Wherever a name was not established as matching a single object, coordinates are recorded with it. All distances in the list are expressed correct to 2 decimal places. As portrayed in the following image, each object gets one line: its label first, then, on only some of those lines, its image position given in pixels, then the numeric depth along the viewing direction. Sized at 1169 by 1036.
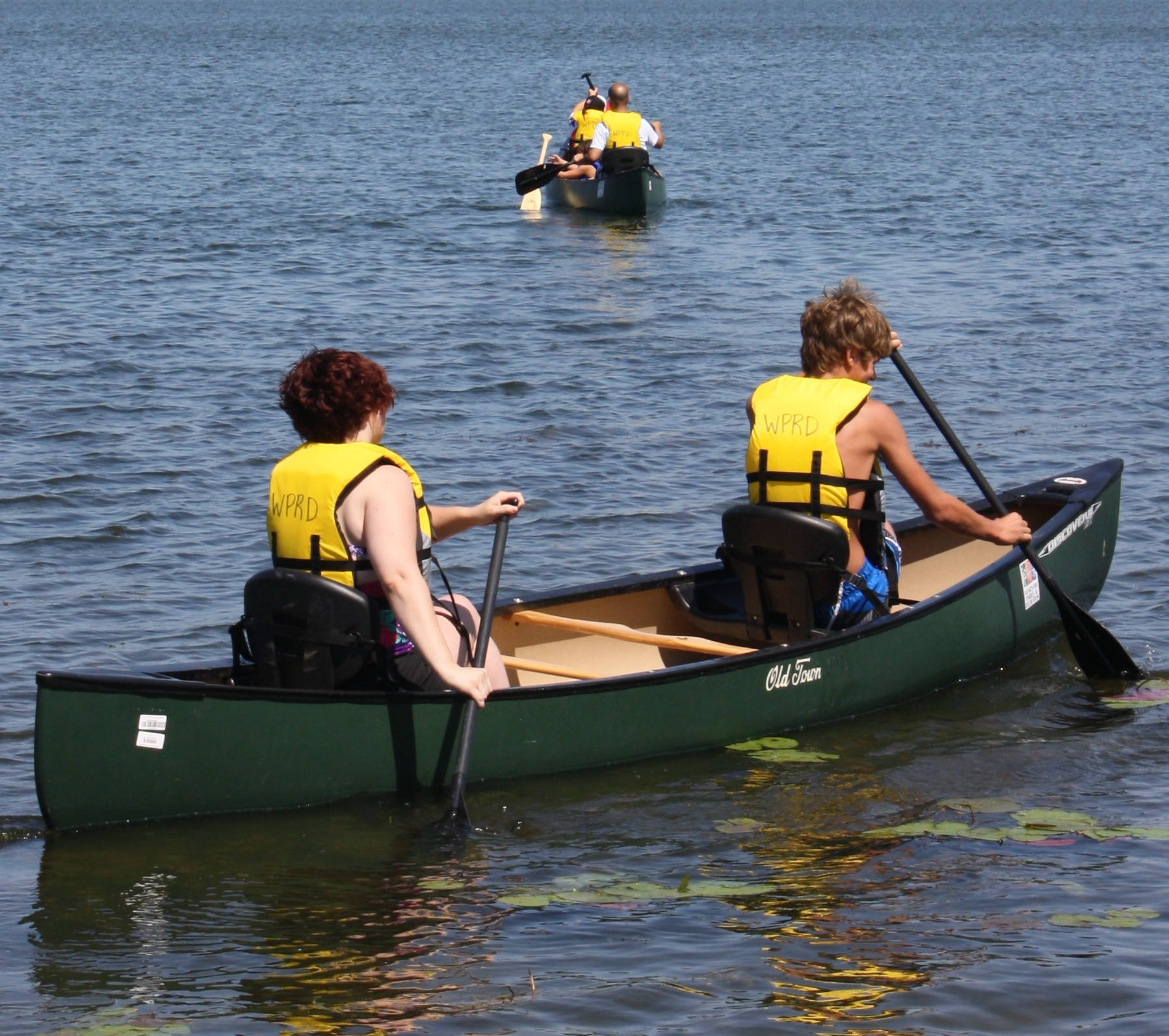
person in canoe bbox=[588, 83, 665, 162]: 38.72
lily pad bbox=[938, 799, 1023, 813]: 11.82
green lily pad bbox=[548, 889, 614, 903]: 10.32
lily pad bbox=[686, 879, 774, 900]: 10.41
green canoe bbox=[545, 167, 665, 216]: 39.69
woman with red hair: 10.18
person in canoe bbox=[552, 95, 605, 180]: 39.41
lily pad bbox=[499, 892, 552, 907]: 10.28
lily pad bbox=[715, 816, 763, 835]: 11.55
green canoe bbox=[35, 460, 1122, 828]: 10.63
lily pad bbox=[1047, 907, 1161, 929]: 9.89
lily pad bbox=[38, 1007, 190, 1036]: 8.66
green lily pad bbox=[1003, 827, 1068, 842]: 11.23
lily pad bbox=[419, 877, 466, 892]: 10.57
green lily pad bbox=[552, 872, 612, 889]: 10.59
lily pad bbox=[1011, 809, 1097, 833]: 11.45
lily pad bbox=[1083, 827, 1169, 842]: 11.19
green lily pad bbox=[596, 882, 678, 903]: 10.37
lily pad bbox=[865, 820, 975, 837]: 11.36
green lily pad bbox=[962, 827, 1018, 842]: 11.23
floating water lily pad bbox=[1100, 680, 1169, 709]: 14.01
